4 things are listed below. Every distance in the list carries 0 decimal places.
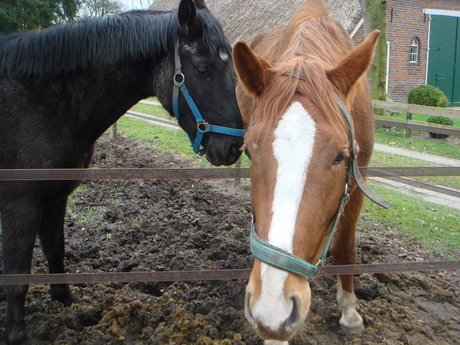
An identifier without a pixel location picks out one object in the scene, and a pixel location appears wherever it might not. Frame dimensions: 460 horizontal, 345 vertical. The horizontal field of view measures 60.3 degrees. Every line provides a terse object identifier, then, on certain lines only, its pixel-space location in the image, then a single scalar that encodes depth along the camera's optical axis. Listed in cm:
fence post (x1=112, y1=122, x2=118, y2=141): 1026
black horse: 250
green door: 1777
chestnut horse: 149
